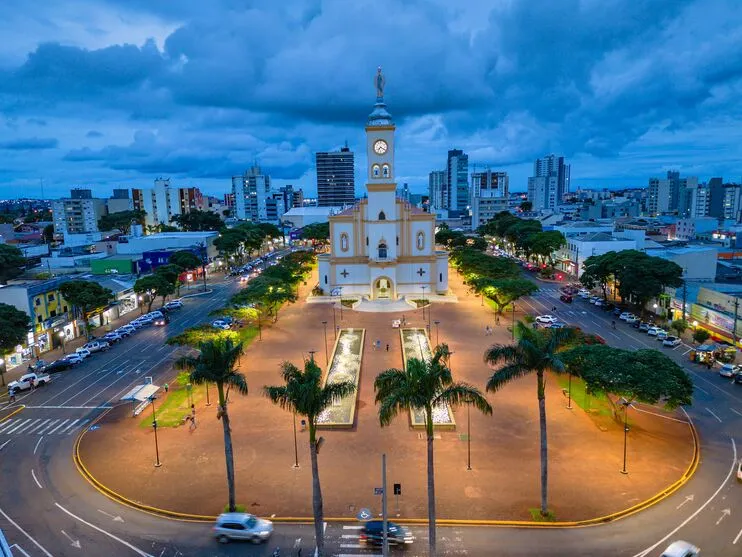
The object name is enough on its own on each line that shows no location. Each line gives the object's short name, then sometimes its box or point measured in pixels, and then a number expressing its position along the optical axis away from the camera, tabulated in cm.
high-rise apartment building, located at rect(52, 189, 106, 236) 17988
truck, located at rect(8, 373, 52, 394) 4362
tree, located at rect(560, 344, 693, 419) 3114
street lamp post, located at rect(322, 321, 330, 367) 4881
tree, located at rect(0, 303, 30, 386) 4447
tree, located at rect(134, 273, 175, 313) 6995
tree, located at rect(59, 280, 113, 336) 5878
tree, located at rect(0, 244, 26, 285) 8588
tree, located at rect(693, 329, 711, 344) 5075
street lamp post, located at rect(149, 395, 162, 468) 3064
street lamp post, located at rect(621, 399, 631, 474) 2889
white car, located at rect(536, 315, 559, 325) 6131
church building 7875
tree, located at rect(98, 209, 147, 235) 17388
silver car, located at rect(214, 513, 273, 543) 2362
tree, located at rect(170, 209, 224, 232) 17725
